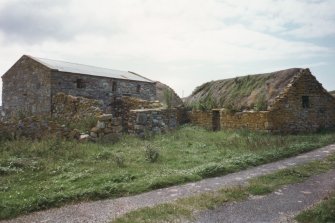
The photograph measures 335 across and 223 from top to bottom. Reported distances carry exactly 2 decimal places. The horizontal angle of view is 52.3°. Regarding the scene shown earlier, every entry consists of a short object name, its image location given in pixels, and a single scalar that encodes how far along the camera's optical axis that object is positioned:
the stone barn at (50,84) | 23.31
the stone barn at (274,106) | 19.25
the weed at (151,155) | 12.09
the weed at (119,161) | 11.25
